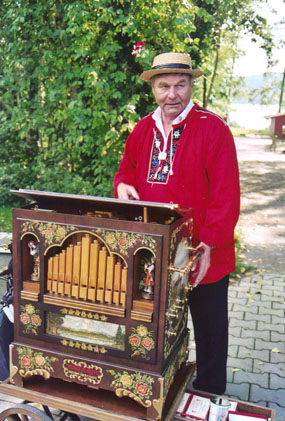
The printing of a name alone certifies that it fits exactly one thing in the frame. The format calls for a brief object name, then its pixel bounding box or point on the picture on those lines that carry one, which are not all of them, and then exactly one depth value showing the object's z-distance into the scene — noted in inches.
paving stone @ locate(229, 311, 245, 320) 169.5
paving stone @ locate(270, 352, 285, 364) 138.6
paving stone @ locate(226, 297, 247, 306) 183.0
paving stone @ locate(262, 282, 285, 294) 198.1
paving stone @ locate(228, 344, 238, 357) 142.6
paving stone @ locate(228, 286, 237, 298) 190.4
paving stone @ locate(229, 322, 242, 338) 155.8
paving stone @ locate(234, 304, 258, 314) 175.0
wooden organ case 64.1
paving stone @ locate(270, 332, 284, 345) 152.6
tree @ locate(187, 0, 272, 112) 278.8
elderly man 79.7
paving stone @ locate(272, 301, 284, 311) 178.9
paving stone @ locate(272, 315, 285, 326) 165.6
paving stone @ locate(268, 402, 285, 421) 110.5
